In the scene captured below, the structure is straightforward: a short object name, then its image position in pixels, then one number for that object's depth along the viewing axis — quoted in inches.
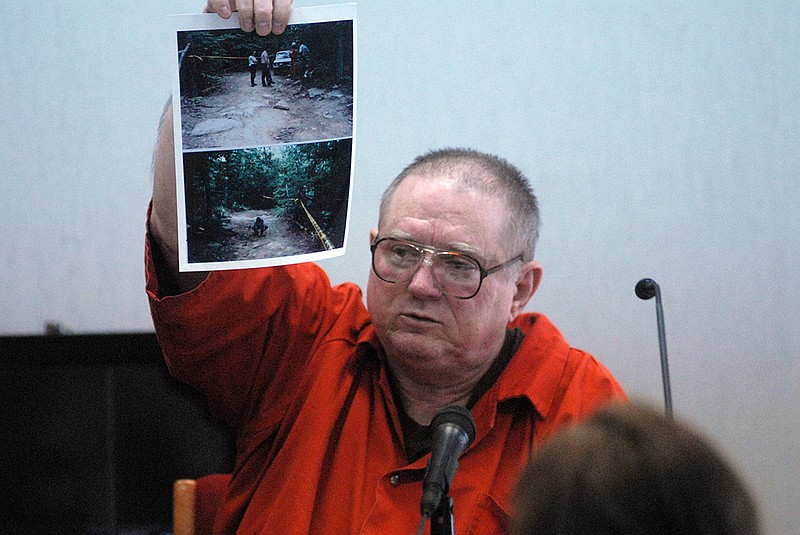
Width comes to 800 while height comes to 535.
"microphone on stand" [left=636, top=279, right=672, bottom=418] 169.8
